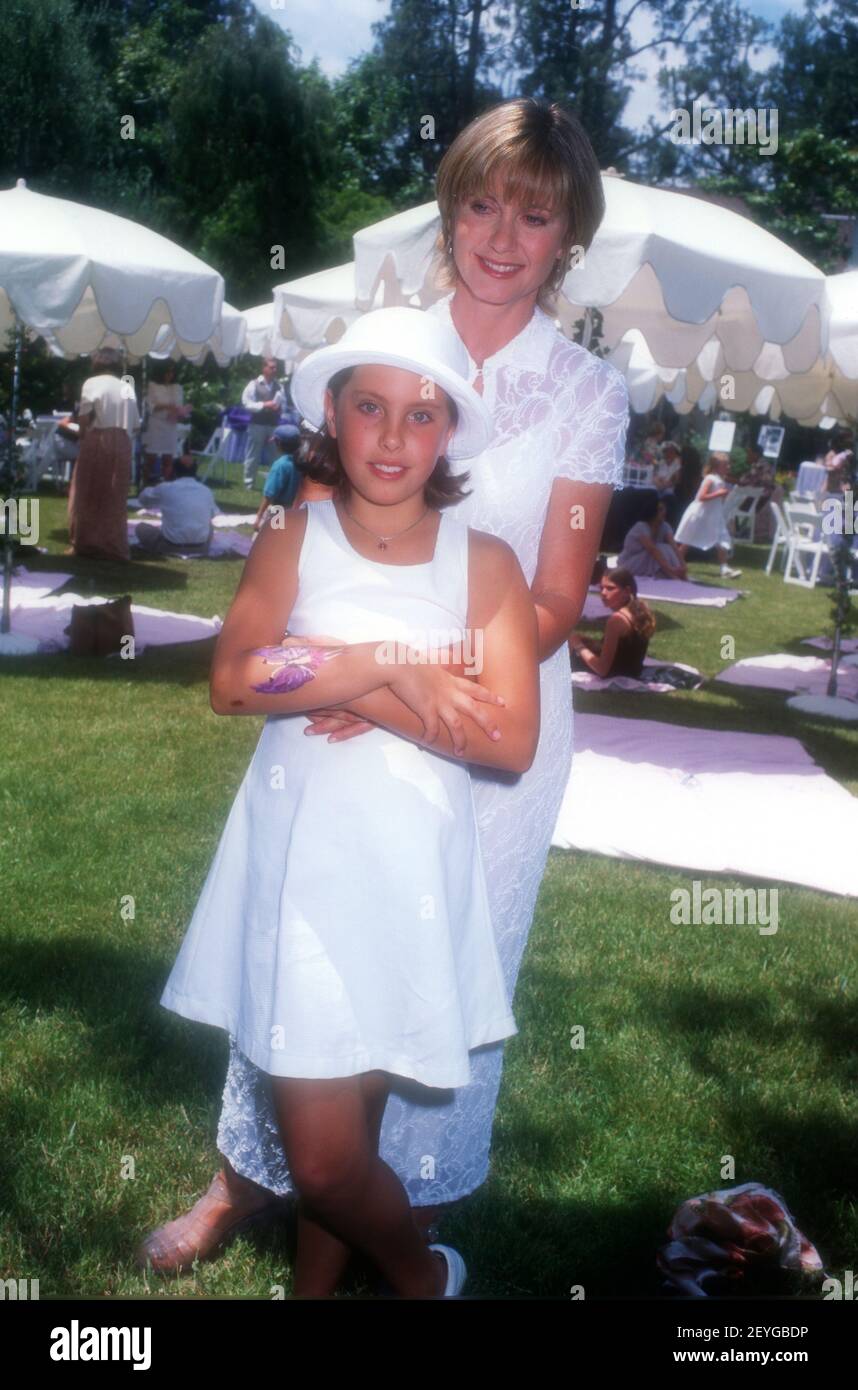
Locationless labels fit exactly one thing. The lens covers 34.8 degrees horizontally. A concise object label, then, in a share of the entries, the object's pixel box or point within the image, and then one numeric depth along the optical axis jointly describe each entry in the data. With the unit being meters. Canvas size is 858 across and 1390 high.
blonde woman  2.56
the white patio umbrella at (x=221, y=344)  13.61
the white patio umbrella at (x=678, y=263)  8.01
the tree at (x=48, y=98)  31.36
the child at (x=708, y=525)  19.20
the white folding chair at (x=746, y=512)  23.33
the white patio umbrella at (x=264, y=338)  17.03
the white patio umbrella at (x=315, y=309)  12.33
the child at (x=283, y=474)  13.98
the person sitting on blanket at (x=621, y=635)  10.33
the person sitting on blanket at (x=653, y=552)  17.22
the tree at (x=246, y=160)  34.50
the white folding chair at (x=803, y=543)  17.80
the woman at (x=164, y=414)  20.58
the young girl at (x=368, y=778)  2.18
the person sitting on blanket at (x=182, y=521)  15.23
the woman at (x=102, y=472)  13.91
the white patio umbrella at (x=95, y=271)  9.03
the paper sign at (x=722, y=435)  22.55
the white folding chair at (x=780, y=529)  18.25
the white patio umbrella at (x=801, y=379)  9.60
